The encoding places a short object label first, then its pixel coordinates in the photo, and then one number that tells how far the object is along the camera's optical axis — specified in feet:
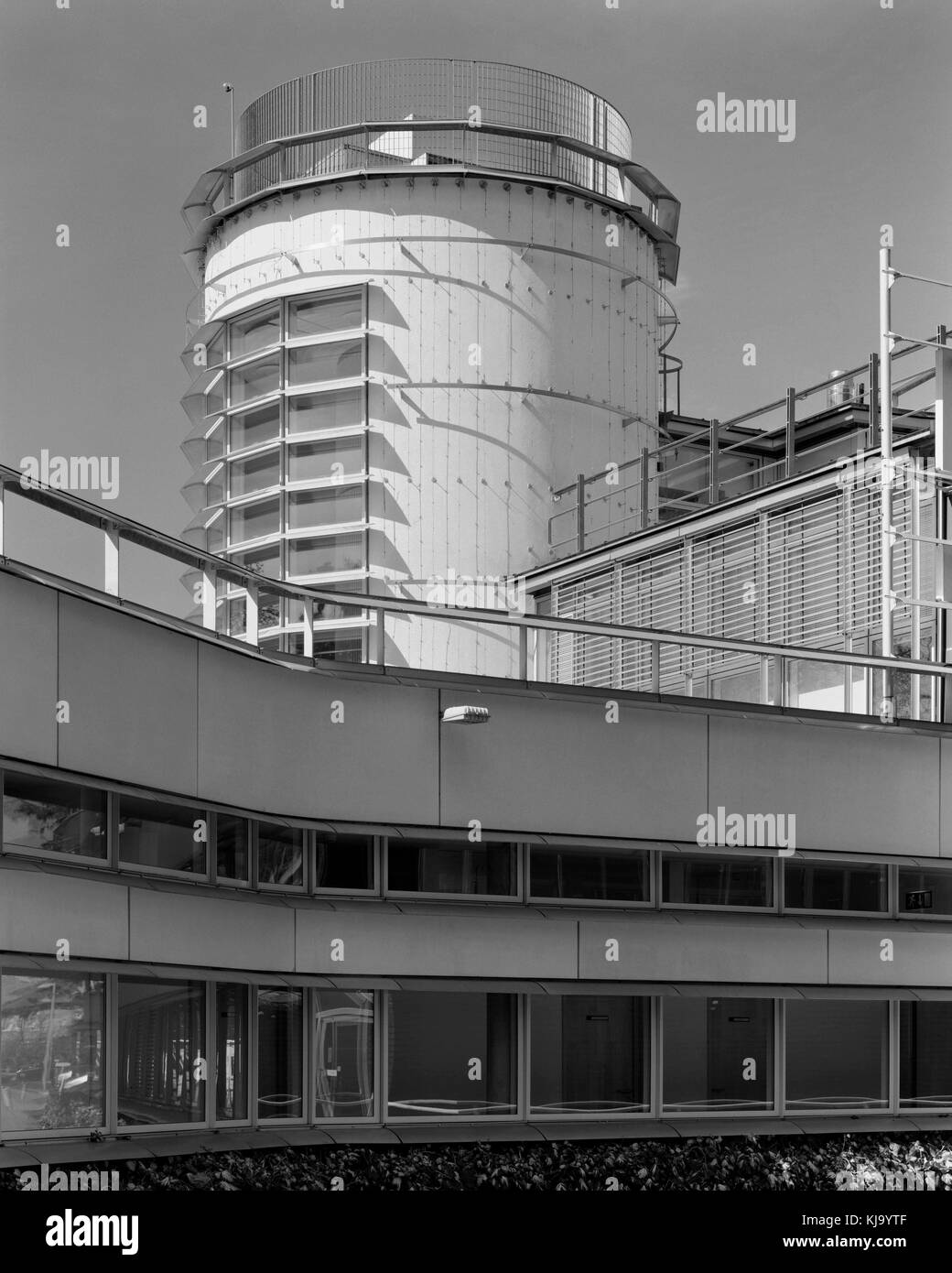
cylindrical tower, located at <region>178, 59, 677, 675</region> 103.45
